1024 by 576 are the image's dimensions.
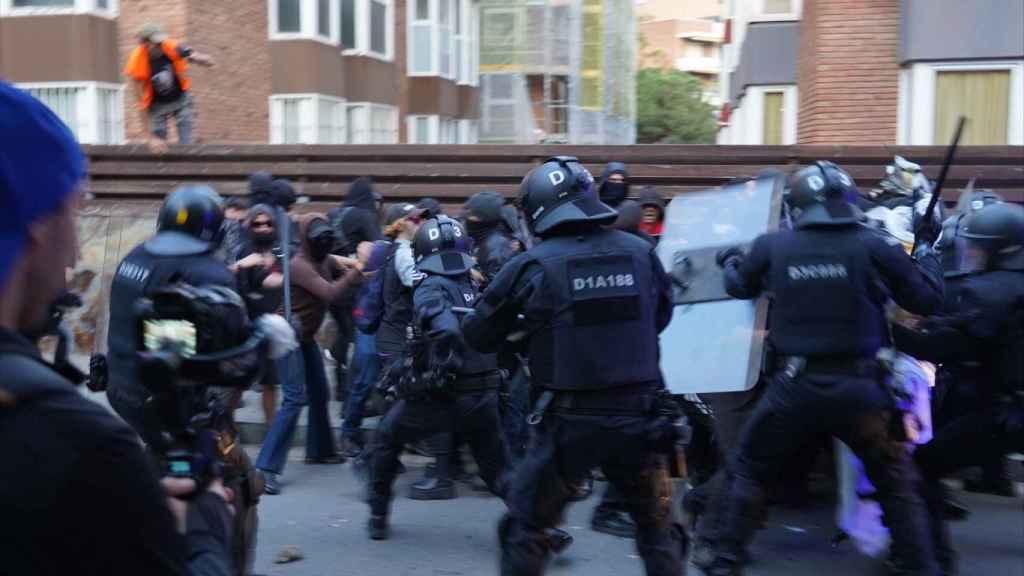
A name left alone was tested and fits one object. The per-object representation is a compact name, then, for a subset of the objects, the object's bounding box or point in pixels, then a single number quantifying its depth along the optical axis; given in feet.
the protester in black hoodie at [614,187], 24.73
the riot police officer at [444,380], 18.92
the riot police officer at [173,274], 13.29
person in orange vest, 40.29
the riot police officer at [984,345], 17.26
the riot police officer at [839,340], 15.44
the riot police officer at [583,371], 14.17
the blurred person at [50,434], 4.54
